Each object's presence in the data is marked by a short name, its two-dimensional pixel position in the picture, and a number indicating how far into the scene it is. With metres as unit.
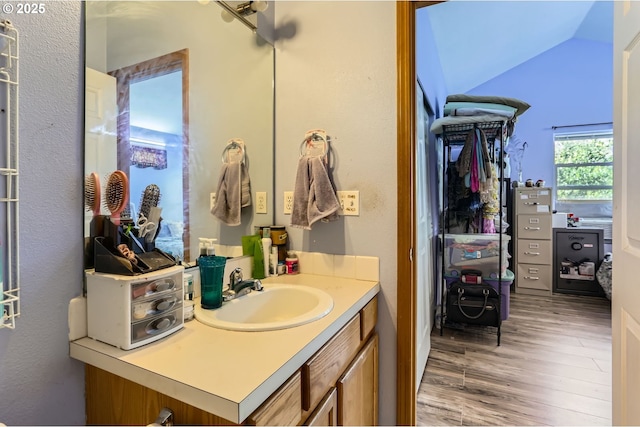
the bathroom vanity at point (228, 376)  0.61
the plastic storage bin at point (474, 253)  2.68
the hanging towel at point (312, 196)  1.36
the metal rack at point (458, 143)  2.66
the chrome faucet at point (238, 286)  1.10
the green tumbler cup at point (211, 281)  1.00
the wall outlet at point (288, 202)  1.52
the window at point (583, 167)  3.96
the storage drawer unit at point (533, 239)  3.68
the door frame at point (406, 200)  1.29
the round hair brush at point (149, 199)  0.98
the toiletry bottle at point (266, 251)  1.42
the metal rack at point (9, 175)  0.67
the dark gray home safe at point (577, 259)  3.62
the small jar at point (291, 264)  1.46
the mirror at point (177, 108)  0.88
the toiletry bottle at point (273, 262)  1.43
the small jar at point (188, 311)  0.91
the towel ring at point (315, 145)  1.42
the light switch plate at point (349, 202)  1.39
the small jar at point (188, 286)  1.05
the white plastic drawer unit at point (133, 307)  0.73
